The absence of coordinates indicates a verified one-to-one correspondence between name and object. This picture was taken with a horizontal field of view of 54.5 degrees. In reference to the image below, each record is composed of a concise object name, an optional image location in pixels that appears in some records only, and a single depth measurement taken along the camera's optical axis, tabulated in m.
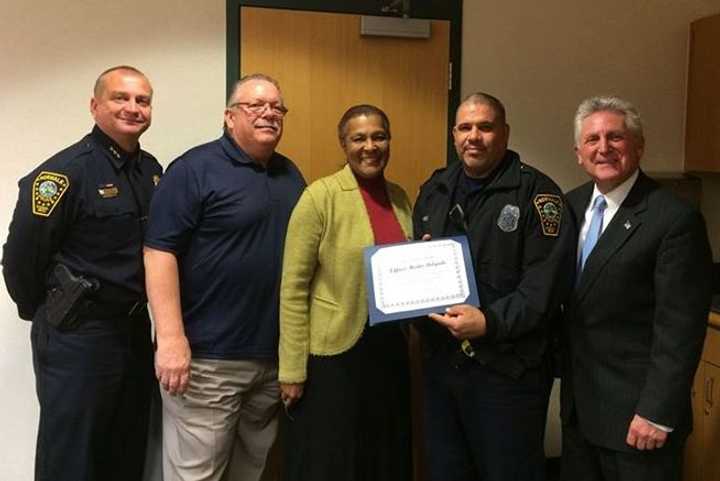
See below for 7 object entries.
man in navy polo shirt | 1.94
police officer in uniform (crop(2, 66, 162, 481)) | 1.96
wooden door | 2.55
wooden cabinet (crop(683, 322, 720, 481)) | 2.45
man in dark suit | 1.64
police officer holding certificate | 1.79
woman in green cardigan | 1.95
